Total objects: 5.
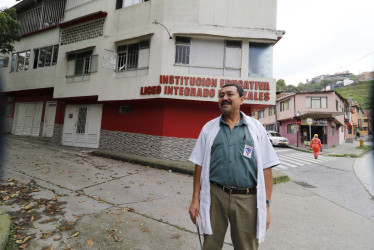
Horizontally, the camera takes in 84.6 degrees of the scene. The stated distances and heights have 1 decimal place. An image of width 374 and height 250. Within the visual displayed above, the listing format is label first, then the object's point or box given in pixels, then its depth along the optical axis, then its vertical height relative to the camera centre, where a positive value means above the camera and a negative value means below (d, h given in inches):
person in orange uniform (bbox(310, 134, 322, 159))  581.0 -6.9
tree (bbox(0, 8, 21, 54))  501.7 +249.1
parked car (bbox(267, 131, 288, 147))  918.4 +0.4
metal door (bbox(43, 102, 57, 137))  582.2 +31.1
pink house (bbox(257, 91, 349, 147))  967.0 +127.5
